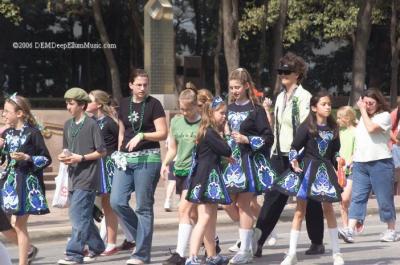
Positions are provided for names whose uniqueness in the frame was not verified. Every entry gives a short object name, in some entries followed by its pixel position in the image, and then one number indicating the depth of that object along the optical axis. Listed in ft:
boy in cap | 63.62
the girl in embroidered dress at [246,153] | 61.93
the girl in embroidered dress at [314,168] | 60.54
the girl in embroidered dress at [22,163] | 60.54
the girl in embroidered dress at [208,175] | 59.06
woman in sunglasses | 63.36
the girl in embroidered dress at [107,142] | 69.15
